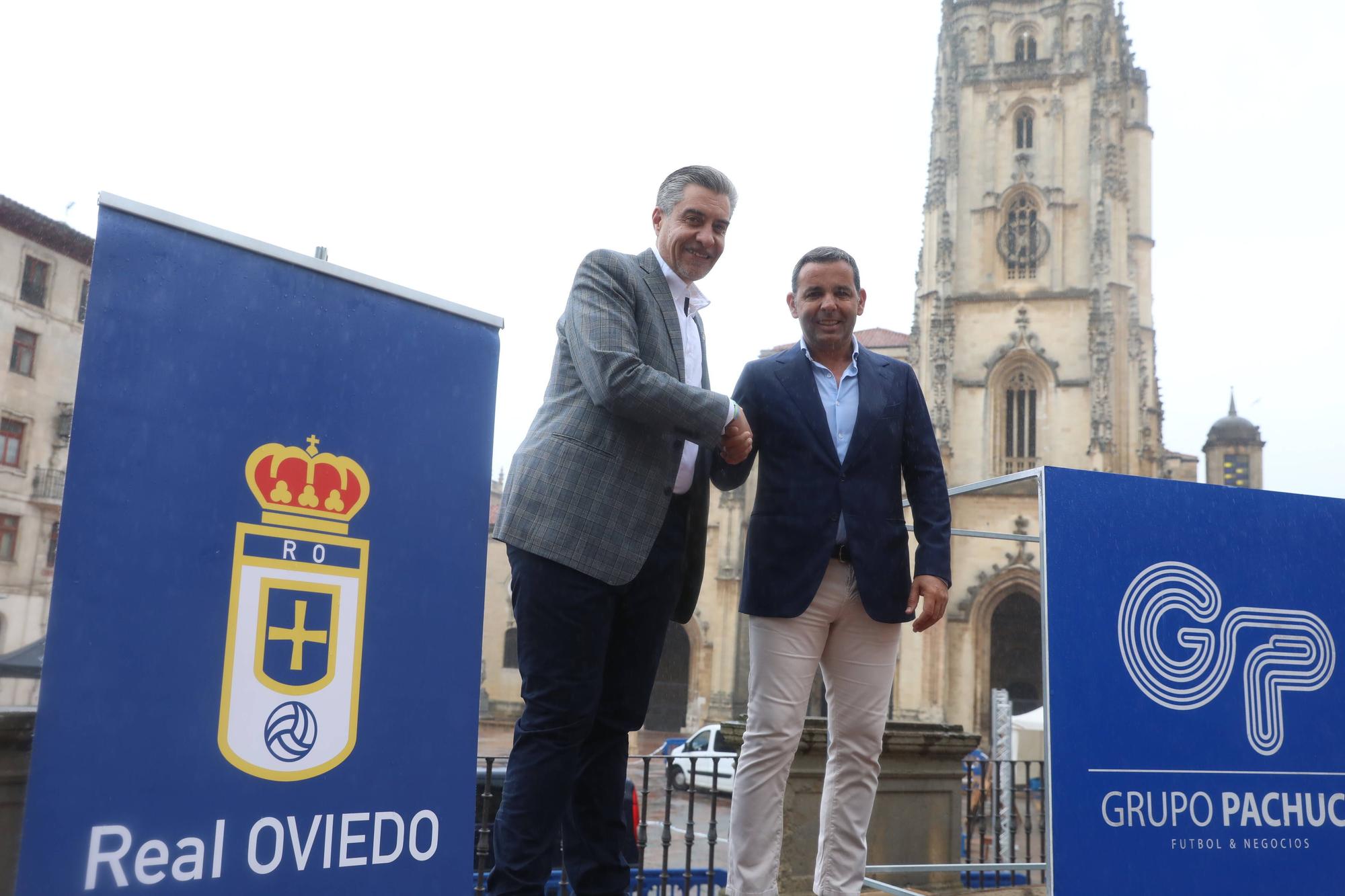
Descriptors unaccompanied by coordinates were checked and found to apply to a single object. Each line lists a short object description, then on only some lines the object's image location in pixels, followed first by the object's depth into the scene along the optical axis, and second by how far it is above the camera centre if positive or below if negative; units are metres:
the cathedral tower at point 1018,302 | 29.97 +9.71
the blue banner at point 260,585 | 2.02 +0.04
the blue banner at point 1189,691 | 3.21 -0.12
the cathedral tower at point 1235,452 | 53.22 +9.80
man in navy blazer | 3.15 +0.17
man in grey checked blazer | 2.62 +0.19
